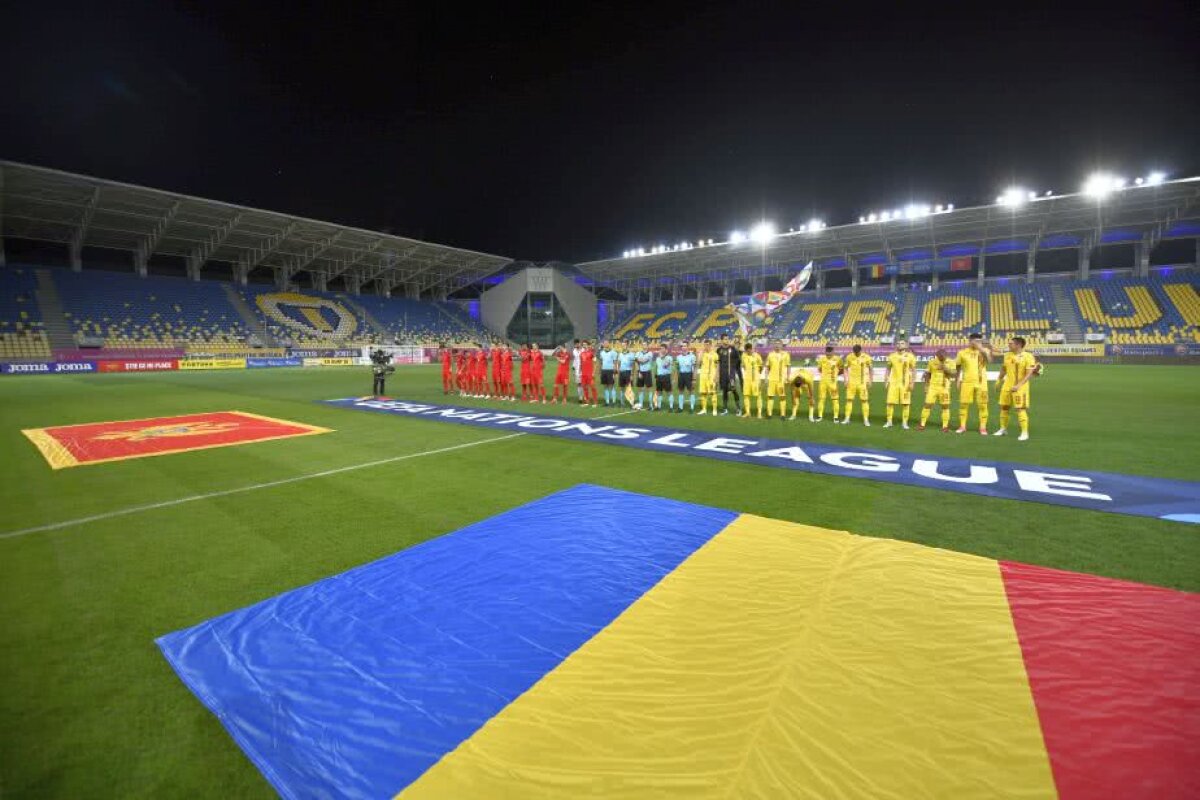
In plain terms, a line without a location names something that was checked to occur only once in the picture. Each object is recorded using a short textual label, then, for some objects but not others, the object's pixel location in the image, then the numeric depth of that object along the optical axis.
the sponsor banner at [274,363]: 36.28
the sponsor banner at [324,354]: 39.19
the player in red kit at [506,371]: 15.41
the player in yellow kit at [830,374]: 10.91
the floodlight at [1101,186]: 31.11
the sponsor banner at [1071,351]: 31.36
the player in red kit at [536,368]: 14.95
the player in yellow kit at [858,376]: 10.63
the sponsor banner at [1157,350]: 28.61
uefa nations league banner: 5.49
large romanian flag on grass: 2.01
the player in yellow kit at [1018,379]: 8.80
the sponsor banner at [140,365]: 30.77
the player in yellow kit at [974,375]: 9.38
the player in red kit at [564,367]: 14.66
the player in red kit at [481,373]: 16.33
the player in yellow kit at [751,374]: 11.87
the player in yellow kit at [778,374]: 11.56
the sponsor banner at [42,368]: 28.80
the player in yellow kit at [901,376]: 10.23
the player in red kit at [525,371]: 15.17
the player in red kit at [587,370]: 14.20
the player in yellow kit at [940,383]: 9.71
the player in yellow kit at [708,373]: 12.42
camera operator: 15.53
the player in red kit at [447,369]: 17.36
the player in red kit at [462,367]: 17.36
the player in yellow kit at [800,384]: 11.47
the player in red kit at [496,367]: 15.62
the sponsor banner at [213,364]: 32.97
